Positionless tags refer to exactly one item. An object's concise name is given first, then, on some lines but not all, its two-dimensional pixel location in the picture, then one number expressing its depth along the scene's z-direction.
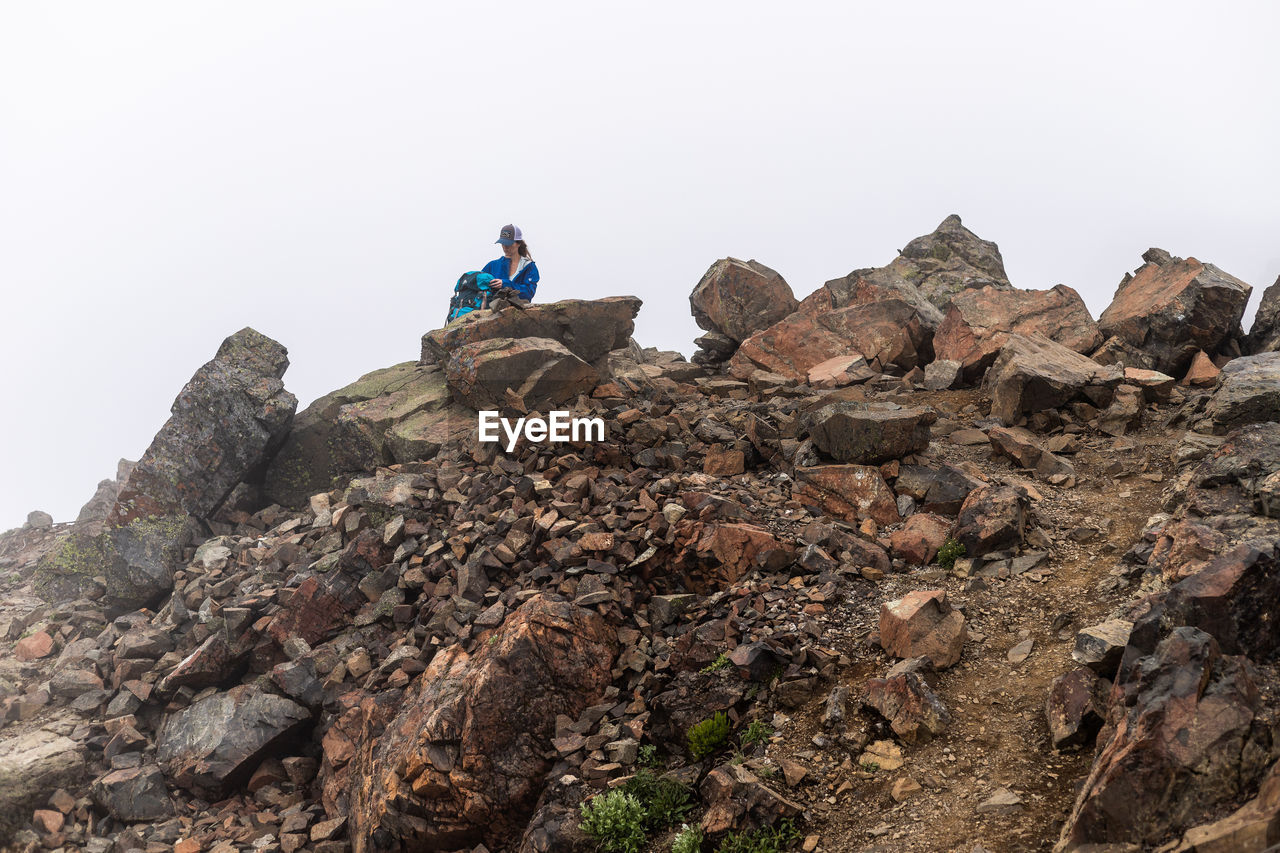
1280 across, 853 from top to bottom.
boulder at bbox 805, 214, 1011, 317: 23.03
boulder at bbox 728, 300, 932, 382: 20.95
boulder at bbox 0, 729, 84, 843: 12.82
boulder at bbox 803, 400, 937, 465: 13.79
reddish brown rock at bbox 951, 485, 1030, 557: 11.23
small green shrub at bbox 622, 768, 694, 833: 8.80
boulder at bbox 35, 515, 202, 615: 18.56
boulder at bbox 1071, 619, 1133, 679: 7.77
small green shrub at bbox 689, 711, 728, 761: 9.24
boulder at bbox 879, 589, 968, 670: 9.21
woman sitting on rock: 20.91
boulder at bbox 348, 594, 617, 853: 10.23
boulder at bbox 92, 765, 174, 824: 12.72
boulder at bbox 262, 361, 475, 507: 18.48
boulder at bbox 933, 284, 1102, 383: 18.30
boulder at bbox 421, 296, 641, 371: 19.53
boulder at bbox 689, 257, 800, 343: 23.83
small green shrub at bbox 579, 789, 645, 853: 8.73
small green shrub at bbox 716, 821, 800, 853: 7.75
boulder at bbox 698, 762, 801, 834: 7.94
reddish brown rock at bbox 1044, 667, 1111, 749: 7.34
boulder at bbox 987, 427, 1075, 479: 13.58
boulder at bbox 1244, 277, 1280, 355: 16.91
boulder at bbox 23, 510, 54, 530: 29.22
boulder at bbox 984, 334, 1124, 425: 15.38
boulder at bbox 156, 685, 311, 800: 12.80
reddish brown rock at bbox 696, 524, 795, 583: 11.89
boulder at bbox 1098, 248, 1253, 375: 17.11
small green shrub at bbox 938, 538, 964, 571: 11.48
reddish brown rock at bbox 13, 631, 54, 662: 17.30
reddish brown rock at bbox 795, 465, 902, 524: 13.15
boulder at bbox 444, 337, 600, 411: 17.64
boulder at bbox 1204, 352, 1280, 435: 11.67
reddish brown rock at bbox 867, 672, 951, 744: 8.28
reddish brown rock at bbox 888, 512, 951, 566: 11.84
